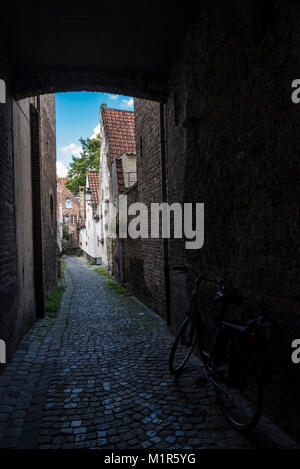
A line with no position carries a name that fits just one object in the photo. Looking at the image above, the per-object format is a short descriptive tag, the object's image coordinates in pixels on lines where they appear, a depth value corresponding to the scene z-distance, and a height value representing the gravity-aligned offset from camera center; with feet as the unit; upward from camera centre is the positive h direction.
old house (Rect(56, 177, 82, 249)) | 167.49 +13.67
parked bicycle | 8.67 -3.74
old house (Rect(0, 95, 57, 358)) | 16.01 +0.97
